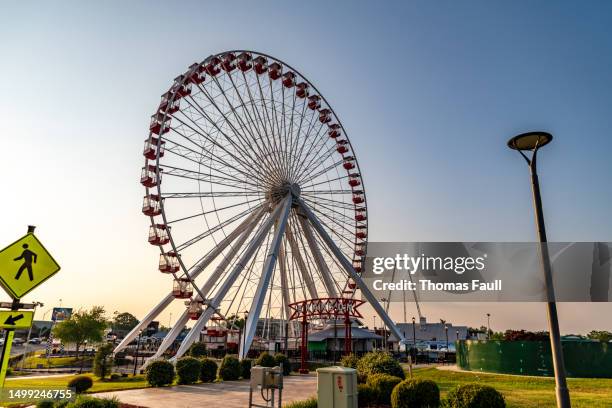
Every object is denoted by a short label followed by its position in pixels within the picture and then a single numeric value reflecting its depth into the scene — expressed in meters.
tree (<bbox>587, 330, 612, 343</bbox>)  121.39
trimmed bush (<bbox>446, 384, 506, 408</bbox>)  10.80
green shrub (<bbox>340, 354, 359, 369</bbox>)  20.65
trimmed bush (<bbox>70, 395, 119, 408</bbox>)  10.74
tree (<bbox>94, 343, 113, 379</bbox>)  29.23
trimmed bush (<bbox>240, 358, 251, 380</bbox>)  25.77
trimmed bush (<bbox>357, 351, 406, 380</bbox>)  17.78
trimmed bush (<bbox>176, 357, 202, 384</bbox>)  21.94
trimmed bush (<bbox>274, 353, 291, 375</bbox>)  28.14
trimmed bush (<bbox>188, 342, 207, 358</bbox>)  42.56
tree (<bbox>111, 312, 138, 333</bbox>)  132.95
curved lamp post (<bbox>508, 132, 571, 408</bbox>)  7.86
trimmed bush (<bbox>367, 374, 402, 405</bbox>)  13.89
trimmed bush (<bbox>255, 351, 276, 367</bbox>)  26.78
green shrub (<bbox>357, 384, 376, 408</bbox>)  13.80
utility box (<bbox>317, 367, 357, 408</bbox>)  9.40
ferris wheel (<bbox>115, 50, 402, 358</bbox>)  29.78
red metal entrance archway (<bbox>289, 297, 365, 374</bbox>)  33.94
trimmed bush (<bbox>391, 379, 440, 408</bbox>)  12.16
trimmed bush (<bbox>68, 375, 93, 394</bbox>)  18.15
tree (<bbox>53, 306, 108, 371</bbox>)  54.12
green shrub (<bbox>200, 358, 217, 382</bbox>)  23.19
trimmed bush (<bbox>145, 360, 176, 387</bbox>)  20.81
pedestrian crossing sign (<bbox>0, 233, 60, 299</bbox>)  5.93
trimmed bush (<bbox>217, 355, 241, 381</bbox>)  24.73
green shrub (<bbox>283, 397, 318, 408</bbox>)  12.28
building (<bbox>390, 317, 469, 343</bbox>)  90.62
